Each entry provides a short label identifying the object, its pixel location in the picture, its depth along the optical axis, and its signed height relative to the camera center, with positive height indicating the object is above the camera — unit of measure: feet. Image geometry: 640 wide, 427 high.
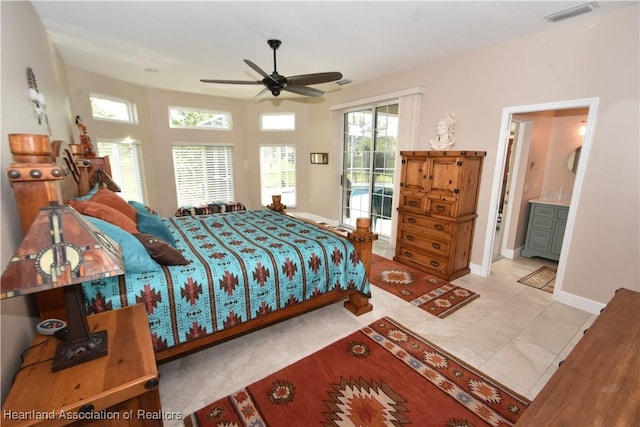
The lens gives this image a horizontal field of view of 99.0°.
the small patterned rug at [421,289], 9.72 -5.02
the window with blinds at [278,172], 21.93 -1.05
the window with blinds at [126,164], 15.28 -0.40
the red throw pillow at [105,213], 6.45 -1.34
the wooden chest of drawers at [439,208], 11.12 -2.04
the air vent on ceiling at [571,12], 7.80 +4.39
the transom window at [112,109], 14.57 +2.70
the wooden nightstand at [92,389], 3.13 -2.81
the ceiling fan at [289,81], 8.97 +2.64
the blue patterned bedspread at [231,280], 5.91 -2.91
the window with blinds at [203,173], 19.80 -1.09
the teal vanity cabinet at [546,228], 12.83 -3.17
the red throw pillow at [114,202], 8.25 -1.35
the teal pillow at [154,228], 7.83 -2.02
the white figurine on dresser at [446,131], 12.19 +1.31
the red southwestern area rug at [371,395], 5.56 -5.14
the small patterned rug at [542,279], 11.13 -4.95
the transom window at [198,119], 19.10 +2.84
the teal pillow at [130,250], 5.72 -1.95
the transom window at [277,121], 21.39 +2.93
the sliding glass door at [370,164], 15.92 -0.28
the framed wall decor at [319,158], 19.80 +0.06
